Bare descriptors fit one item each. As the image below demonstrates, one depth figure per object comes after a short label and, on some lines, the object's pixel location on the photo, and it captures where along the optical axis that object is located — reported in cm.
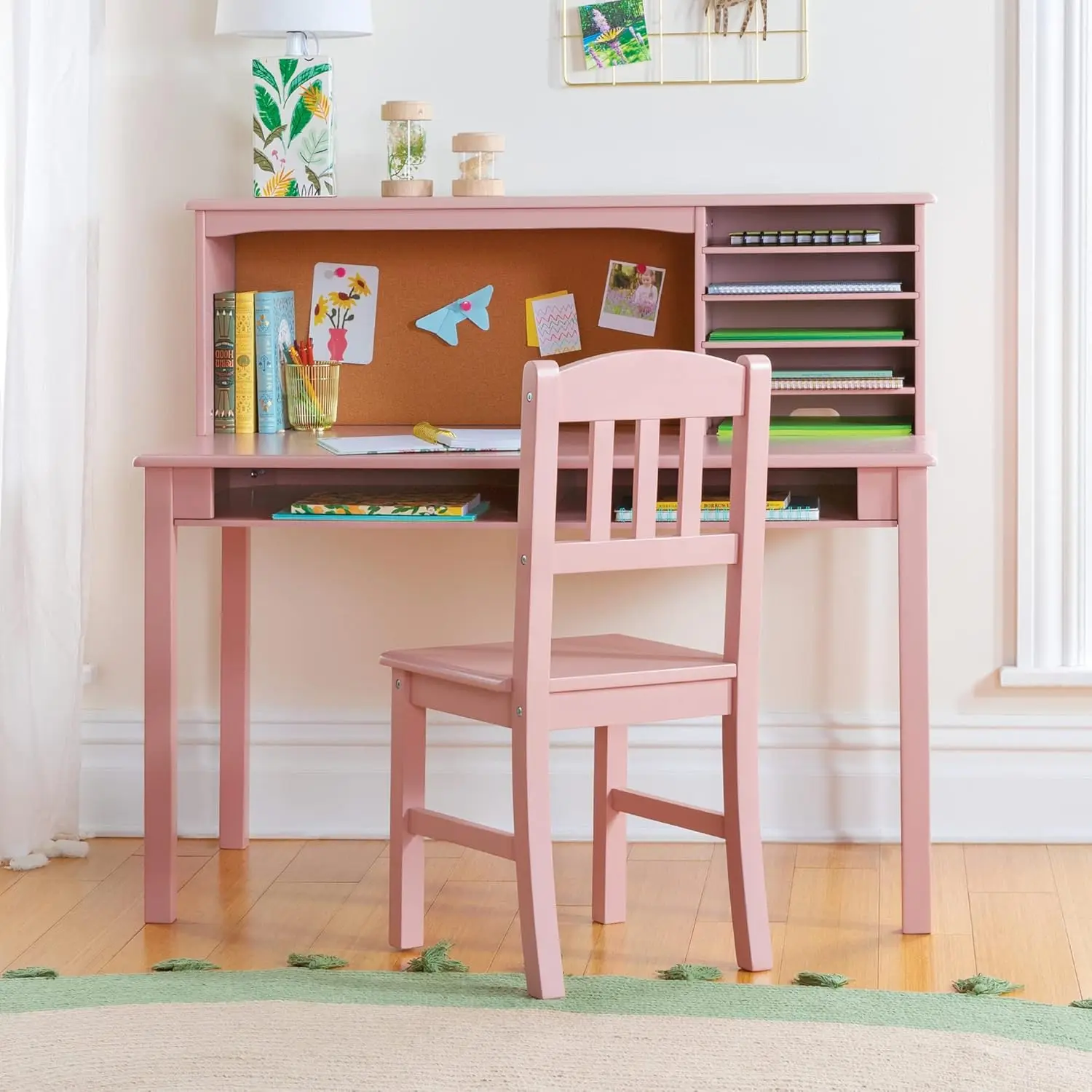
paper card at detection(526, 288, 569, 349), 528
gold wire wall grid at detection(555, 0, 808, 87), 514
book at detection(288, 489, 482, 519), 429
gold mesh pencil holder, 511
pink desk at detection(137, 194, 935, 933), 431
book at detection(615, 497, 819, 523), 428
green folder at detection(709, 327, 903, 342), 484
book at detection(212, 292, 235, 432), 505
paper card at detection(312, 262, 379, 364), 534
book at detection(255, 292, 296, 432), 509
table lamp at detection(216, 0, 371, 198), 500
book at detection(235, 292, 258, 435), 505
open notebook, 431
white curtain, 496
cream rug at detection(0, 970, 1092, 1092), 342
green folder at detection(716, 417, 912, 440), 480
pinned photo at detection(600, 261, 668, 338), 524
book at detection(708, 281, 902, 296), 481
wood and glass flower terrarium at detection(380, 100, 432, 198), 499
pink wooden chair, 364
